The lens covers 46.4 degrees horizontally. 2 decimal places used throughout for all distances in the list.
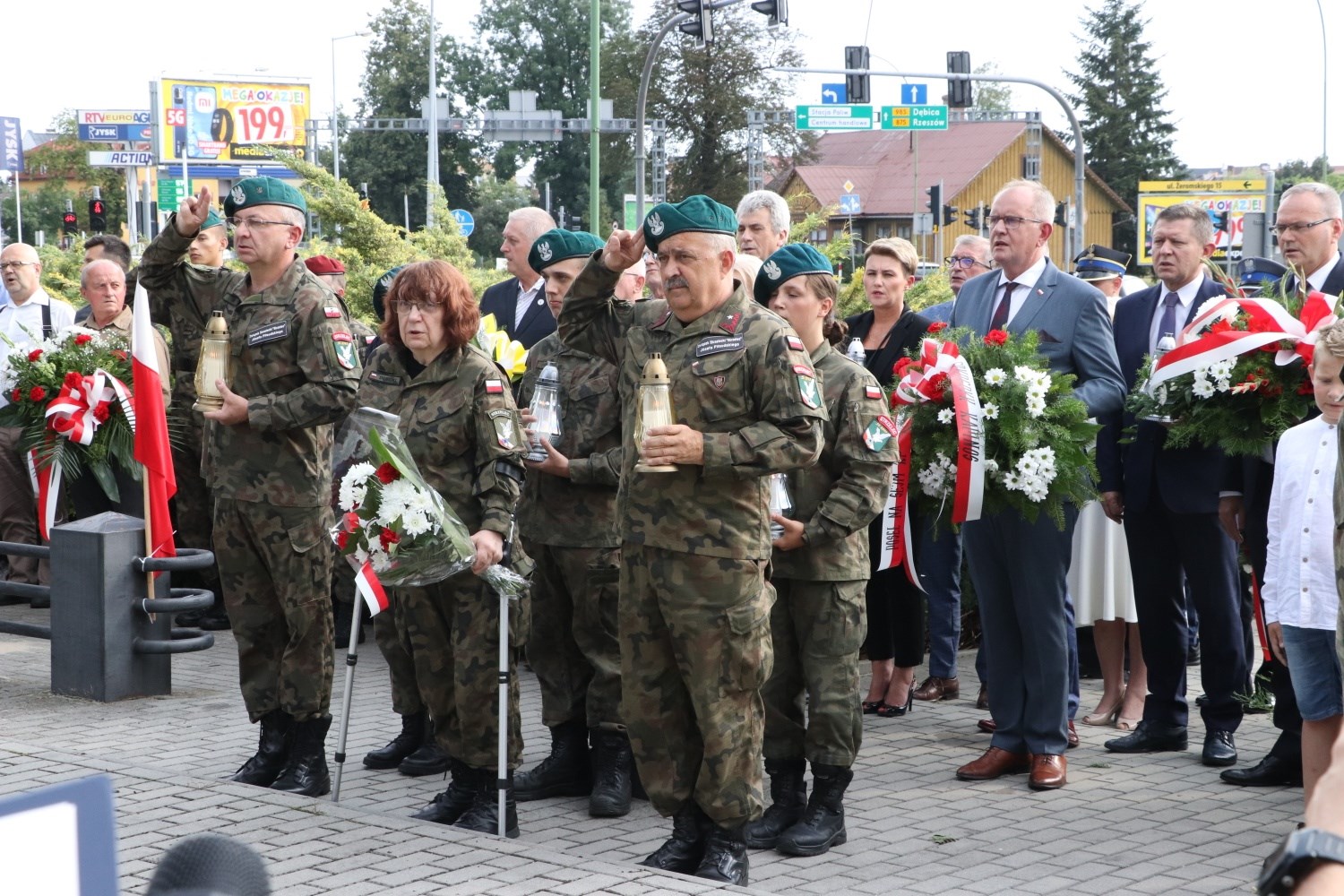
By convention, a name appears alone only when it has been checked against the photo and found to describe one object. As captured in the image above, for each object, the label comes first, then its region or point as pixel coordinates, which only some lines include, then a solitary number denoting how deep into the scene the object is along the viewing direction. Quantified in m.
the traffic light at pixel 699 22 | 22.78
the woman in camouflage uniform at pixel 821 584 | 5.71
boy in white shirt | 5.41
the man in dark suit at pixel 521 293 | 8.07
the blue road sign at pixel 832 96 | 36.03
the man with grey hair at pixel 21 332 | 10.97
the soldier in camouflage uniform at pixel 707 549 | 5.03
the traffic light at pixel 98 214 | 25.62
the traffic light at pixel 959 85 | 31.80
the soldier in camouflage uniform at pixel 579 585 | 6.29
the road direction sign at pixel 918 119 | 38.06
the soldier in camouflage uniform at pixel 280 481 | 6.17
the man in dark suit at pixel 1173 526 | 6.79
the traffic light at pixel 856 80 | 33.66
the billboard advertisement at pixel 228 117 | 74.00
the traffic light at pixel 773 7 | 23.30
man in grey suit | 6.50
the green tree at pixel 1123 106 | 79.31
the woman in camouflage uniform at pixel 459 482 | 5.71
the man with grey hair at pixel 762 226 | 7.90
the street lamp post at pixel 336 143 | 64.94
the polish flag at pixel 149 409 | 6.98
